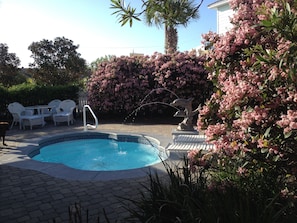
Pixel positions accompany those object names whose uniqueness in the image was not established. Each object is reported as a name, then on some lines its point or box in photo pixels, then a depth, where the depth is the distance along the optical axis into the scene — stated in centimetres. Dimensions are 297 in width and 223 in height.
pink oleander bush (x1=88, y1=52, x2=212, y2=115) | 1210
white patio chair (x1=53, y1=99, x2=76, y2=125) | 1132
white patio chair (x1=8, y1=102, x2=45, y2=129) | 1047
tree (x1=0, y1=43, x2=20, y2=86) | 1789
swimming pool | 765
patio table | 1135
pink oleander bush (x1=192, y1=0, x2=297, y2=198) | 216
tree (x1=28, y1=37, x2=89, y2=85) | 1852
